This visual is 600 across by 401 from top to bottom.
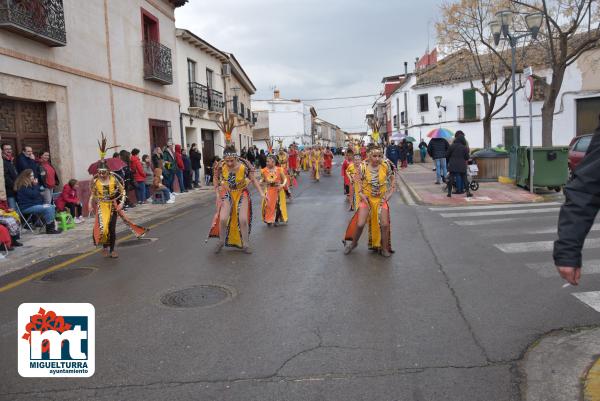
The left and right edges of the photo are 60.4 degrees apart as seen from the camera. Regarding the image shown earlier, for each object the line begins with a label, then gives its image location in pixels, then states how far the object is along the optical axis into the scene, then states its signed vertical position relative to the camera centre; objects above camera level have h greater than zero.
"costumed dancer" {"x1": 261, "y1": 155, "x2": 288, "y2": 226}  10.66 -0.82
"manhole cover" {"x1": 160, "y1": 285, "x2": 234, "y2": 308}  5.32 -1.47
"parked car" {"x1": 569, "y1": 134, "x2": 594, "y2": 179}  14.88 -0.17
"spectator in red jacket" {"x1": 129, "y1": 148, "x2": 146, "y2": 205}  14.92 -0.42
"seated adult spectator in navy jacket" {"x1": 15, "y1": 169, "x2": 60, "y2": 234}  10.39 -0.66
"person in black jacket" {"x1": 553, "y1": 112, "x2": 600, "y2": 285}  2.52 -0.34
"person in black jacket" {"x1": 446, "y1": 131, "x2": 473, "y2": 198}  13.34 -0.25
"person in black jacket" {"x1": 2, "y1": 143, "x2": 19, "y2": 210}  10.32 -0.13
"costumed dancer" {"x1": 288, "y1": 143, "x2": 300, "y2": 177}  26.95 -0.15
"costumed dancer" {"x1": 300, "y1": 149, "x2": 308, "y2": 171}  36.44 -0.36
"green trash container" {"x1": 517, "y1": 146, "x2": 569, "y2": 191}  13.43 -0.58
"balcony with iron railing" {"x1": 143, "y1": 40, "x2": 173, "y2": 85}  18.39 +3.63
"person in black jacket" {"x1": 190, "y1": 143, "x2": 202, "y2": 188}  20.95 -0.06
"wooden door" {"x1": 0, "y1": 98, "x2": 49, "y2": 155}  11.77 +1.01
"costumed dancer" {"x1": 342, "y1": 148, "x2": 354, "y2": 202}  14.20 -0.25
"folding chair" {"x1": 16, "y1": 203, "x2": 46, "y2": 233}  10.61 -1.14
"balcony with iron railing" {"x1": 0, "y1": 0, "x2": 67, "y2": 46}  10.81 +3.30
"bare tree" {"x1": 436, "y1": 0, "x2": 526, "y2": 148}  24.66 +6.00
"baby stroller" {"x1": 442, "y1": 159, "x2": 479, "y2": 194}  14.56 -0.89
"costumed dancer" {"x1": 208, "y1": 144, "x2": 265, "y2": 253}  7.91 -0.70
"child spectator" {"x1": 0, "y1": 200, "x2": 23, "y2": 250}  8.81 -0.95
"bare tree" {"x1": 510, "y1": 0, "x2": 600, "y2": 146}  17.72 +3.56
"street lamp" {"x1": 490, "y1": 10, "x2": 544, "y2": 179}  14.48 +3.29
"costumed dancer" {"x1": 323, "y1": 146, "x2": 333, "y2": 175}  28.55 -0.40
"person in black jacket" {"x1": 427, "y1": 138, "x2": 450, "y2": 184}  16.72 -0.09
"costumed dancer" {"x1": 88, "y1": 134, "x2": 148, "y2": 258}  7.98 -0.64
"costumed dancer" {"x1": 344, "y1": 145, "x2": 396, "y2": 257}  7.28 -0.73
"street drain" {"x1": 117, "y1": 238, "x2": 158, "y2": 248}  9.16 -1.45
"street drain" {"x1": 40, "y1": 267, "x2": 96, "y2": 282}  6.77 -1.47
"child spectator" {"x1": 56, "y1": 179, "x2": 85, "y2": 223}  11.71 -0.80
